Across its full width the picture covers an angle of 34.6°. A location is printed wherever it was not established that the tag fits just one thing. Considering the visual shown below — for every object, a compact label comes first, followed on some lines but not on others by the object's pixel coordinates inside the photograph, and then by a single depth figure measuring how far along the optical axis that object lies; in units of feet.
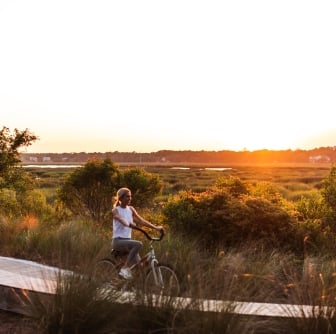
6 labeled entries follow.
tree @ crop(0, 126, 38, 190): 57.77
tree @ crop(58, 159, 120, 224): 70.74
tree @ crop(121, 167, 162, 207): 71.46
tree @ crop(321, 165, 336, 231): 47.11
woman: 27.66
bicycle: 19.92
